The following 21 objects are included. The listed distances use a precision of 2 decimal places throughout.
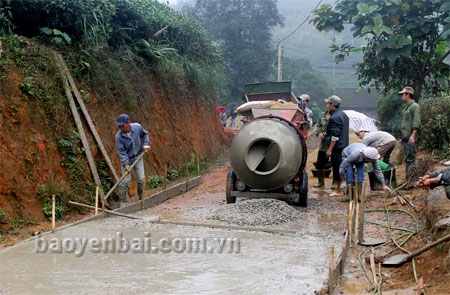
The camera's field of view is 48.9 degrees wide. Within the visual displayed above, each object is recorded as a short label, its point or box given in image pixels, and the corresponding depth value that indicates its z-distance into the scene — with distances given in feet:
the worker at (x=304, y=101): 42.12
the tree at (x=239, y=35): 98.37
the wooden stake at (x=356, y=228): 19.58
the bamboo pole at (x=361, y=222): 20.43
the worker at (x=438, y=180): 15.98
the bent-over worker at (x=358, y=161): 26.66
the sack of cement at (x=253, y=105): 41.37
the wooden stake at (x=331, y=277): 13.76
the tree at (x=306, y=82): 129.70
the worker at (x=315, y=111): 67.66
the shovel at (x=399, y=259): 16.98
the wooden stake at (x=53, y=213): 20.71
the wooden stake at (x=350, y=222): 19.30
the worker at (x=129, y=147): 27.50
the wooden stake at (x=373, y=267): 15.52
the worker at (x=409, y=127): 29.71
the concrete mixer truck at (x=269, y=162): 27.02
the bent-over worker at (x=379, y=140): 32.19
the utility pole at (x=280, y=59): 93.50
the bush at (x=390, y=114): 56.08
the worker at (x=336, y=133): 30.81
